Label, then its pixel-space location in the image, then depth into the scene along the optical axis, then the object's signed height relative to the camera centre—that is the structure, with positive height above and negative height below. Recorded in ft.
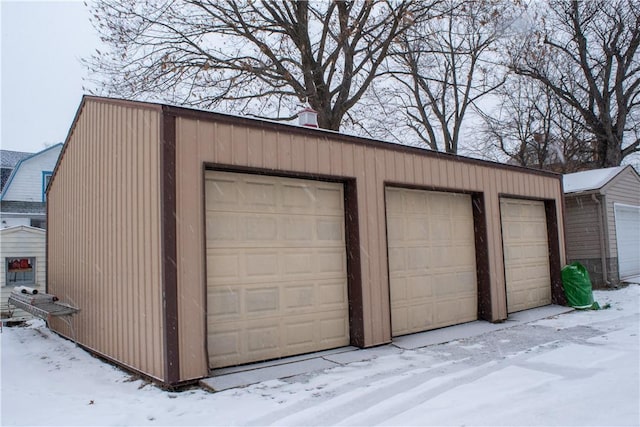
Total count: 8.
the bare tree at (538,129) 81.15 +20.11
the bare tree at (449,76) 49.37 +24.28
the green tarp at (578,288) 32.32 -3.17
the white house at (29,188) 57.36 +9.79
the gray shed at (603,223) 42.47 +1.70
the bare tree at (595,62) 67.26 +27.23
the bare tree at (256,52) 44.29 +20.25
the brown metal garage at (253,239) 17.08 +0.63
